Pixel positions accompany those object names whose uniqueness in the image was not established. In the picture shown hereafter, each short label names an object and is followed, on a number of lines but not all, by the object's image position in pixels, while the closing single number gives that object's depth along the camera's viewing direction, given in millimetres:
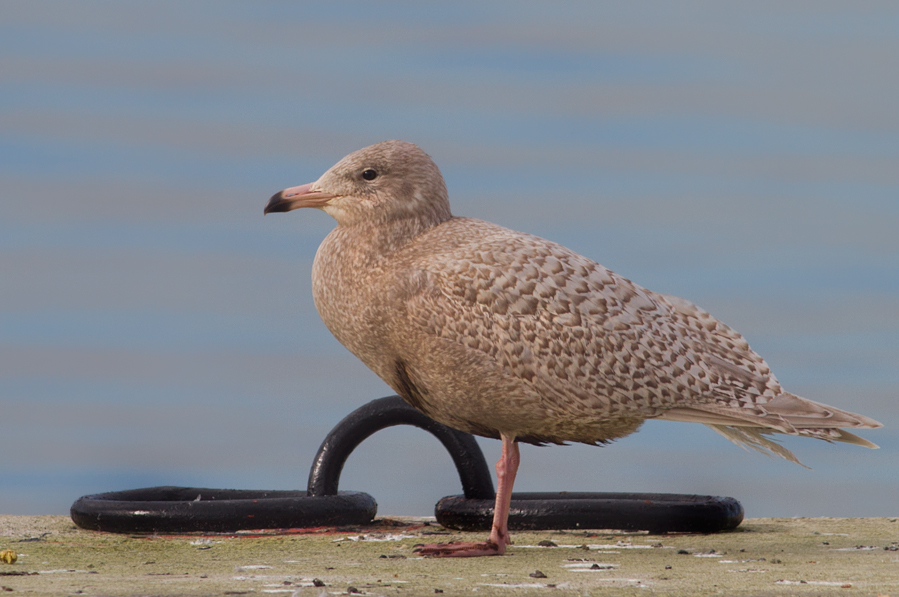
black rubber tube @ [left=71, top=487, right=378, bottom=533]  13773
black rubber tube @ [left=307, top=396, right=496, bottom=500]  14531
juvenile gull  11227
